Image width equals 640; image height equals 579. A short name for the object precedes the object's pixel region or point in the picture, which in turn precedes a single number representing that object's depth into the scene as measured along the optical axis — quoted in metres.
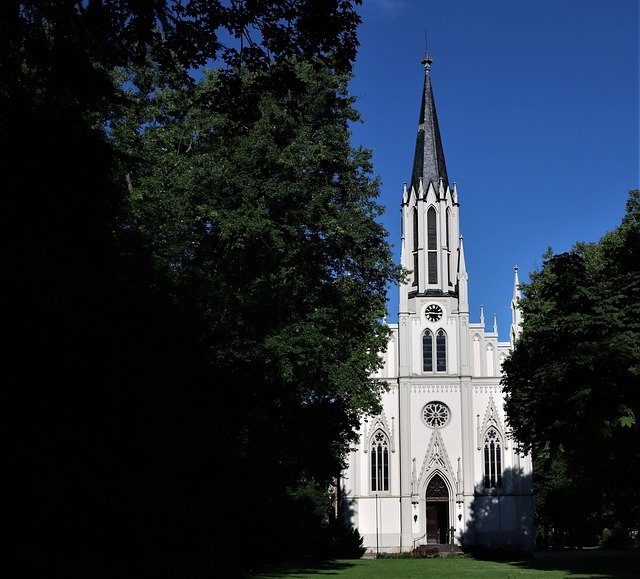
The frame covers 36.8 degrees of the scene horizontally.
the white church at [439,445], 58.75
